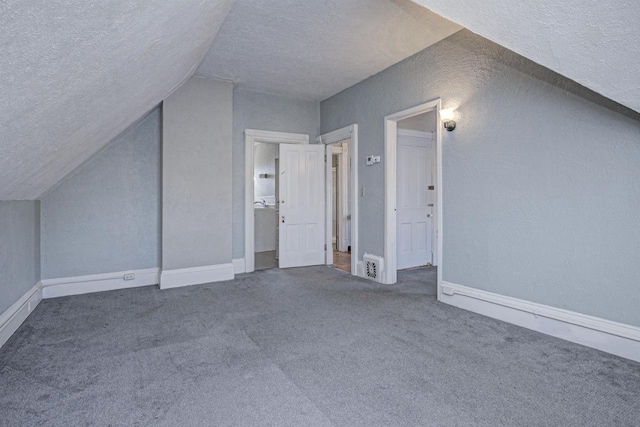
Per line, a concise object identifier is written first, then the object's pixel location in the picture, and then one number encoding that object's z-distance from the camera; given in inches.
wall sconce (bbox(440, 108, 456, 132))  132.1
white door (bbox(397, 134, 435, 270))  204.7
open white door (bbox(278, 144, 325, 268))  205.6
